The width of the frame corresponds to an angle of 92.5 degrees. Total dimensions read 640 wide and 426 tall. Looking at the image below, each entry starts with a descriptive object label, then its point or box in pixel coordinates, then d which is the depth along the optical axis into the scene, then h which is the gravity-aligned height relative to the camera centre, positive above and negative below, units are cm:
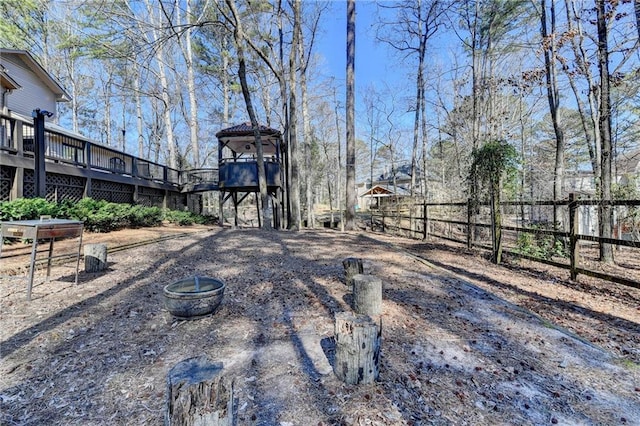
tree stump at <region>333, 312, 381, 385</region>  232 -107
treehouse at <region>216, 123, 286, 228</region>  1410 +216
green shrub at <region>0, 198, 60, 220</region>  649 +6
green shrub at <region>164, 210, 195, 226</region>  1349 -28
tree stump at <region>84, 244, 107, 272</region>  495 -75
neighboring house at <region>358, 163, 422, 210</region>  3032 +365
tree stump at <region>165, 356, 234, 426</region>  163 -101
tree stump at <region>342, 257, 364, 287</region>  441 -83
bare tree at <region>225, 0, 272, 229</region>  1071 +326
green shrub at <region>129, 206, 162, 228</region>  1024 -17
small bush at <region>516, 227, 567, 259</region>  582 -68
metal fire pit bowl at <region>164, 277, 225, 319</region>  326 -93
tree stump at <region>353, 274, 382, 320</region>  339 -95
